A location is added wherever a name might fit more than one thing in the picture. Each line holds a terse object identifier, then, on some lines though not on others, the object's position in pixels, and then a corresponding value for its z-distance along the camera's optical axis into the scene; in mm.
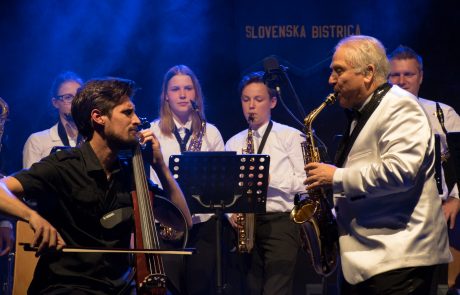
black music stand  6074
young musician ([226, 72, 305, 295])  6867
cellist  3797
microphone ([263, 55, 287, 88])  6906
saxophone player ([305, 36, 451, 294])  3748
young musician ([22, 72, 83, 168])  7066
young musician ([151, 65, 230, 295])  6828
